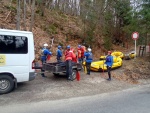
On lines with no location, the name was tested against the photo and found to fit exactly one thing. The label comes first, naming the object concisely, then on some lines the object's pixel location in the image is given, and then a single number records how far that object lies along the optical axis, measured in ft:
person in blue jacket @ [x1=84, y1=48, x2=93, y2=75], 41.28
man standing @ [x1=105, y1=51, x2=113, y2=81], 38.84
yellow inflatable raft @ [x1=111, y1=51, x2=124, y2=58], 62.29
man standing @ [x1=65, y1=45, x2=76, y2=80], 35.12
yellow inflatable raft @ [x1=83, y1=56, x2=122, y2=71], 44.74
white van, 25.74
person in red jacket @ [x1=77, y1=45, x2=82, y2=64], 48.78
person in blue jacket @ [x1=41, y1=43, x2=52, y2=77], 38.74
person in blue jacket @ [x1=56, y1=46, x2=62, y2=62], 43.55
